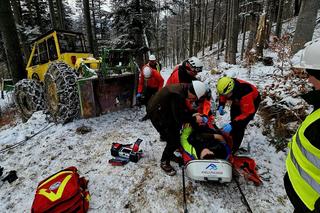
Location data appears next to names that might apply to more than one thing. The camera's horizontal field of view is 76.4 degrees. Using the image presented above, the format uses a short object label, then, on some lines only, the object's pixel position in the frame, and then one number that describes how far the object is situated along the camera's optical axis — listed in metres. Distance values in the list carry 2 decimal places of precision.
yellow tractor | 5.35
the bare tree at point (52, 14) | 14.34
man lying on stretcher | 3.27
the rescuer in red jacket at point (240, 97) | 3.59
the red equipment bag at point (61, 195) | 2.70
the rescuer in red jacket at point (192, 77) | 4.05
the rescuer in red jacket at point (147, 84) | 5.63
